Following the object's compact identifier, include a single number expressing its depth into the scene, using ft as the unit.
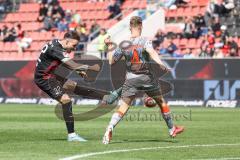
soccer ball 54.80
